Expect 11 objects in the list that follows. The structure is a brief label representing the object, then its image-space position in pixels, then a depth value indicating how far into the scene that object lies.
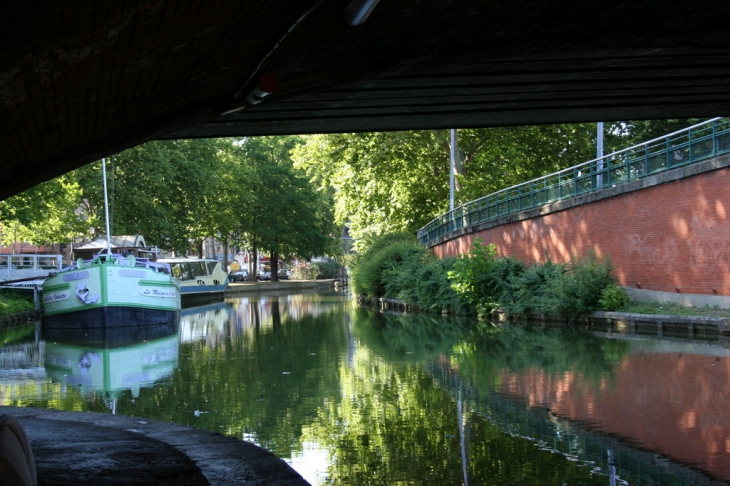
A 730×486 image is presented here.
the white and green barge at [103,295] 31.58
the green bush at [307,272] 88.12
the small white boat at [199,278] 55.97
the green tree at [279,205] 74.25
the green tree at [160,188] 53.75
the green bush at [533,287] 28.31
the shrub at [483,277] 31.26
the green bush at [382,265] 43.75
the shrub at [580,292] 26.36
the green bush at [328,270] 90.94
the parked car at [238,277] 93.41
